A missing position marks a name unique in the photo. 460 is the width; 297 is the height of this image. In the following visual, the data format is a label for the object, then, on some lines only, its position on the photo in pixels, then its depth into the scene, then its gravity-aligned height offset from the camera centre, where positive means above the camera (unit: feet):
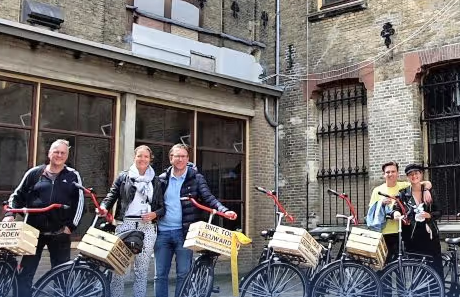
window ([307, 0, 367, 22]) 39.09 +12.14
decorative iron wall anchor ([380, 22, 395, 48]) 37.11 +9.83
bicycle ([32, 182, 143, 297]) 17.40 -2.71
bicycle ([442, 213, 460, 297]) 21.74 -2.88
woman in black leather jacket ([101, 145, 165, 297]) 19.88 -0.64
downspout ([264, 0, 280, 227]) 41.57 +5.68
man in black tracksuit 18.86 -0.45
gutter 28.81 +7.26
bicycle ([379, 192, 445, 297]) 20.34 -3.00
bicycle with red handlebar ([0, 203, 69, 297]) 17.83 -2.49
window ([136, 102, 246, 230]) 35.22 +2.93
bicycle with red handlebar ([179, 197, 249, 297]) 19.36 -2.83
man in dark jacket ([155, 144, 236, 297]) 20.04 -0.88
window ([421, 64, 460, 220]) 34.32 +3.50
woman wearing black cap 21.73 -1.09
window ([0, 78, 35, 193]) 29.17 +2.79
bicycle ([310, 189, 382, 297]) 20.70 -3.11
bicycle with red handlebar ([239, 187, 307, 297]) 20.13 -3.02
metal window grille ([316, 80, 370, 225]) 37.93 +2.86
